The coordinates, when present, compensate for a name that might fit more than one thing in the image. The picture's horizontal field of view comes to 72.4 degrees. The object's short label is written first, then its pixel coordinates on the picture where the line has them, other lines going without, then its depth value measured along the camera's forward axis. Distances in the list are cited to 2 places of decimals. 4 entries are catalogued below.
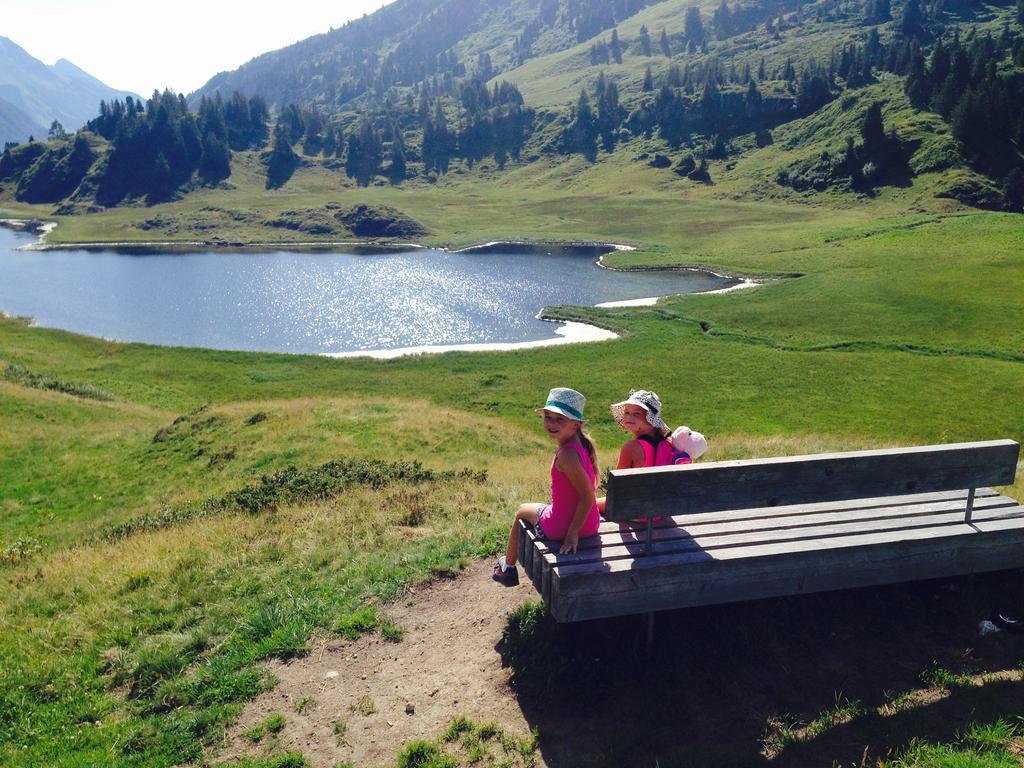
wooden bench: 8.06
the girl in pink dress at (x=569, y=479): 8.64
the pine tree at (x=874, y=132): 150.62
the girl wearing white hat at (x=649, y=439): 9.69
